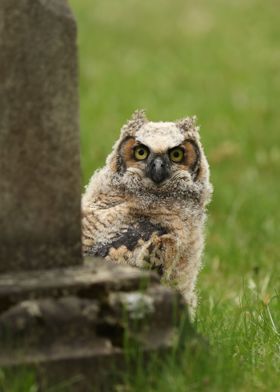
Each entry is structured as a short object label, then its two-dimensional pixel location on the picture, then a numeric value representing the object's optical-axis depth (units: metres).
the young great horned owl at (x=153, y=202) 10.36
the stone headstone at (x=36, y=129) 8.05
